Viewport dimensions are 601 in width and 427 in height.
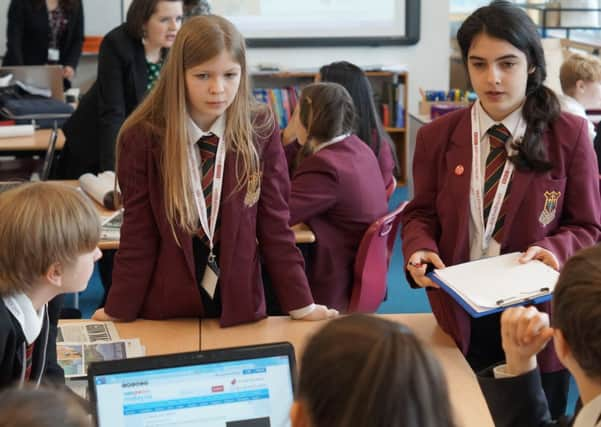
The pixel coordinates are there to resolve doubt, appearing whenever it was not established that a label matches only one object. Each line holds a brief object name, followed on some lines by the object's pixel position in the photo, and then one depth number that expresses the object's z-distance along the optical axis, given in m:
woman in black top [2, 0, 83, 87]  6.36
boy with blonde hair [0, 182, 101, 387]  1.73
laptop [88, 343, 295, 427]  1.60
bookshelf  6.87
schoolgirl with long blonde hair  2.20
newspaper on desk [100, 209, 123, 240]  3.18
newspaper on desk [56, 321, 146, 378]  2.07
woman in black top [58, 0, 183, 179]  3.83
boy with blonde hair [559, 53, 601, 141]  4.52
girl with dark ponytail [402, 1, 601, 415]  2.17
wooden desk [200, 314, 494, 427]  1.93
